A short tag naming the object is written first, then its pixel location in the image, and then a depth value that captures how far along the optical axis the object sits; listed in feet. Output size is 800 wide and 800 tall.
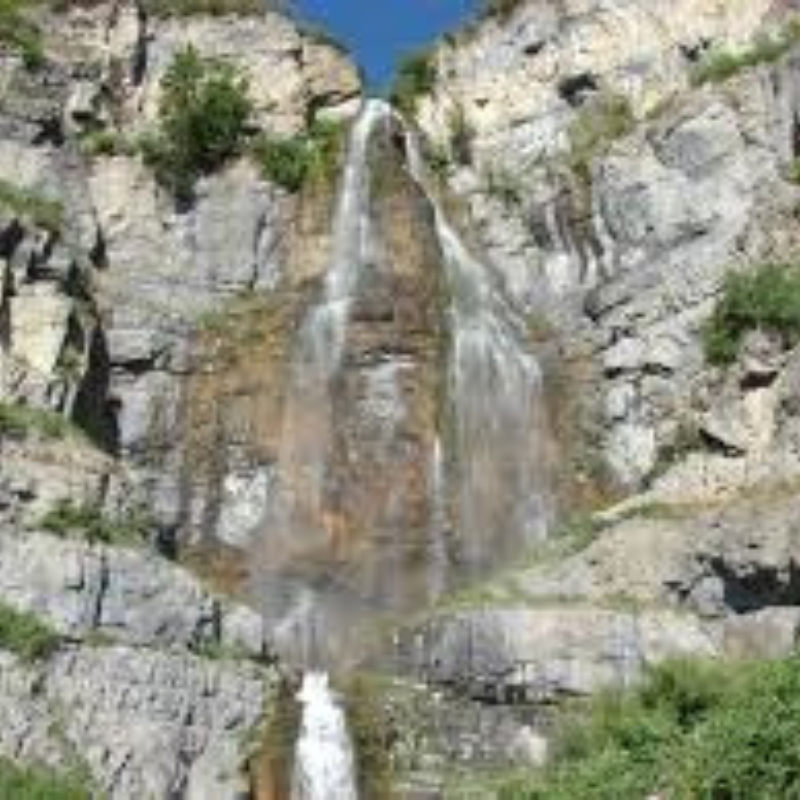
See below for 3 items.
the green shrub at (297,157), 130.93
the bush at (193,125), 130.11
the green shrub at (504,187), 133.90
